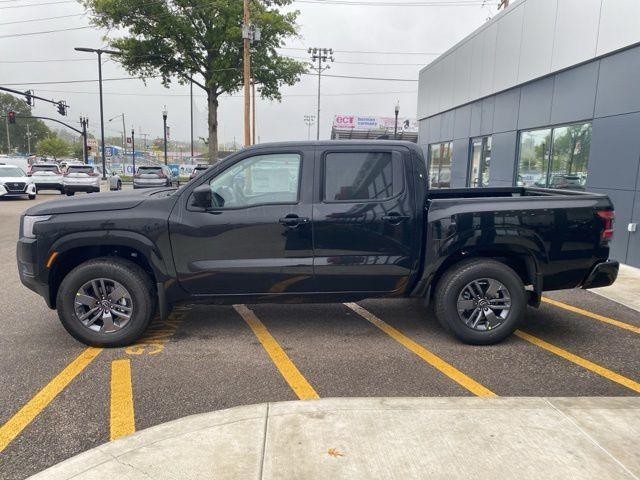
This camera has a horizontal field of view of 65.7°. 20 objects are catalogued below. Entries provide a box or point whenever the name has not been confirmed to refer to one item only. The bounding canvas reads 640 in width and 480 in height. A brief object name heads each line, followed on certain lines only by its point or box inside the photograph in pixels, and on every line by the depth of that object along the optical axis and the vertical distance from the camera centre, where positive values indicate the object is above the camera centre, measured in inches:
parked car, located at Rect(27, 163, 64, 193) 978.1 -42.6
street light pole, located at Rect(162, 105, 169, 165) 1681.2 +149.9
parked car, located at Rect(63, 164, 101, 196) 932.0 -41.3
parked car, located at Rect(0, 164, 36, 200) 797.9 -44.1
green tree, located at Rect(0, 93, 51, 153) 4938.5 +264.9
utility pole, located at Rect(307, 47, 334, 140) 2157.9 +475.5
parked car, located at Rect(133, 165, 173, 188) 850.1 -28.1
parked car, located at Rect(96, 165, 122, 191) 967.5 -48.3
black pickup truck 179.3 -27.6
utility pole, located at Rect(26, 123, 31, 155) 4806.6 +133.0
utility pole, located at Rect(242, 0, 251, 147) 776.6 +132.6
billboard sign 2539.4 +240.5
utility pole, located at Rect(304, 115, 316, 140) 3346.5 +321.7
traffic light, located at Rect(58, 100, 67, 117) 1449.3 +142.0
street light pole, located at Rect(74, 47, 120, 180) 1203.9 +242.8
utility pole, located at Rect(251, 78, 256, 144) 1260.1 +198.7
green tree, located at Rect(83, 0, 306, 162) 1126.4 +284.4
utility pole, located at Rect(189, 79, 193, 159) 1694.9 +216.4
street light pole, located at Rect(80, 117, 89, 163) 1689.3 +123.4
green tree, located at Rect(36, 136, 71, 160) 4101.9 +70.2
